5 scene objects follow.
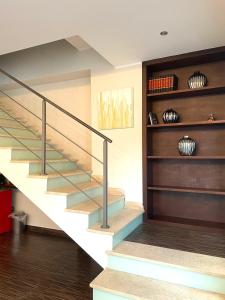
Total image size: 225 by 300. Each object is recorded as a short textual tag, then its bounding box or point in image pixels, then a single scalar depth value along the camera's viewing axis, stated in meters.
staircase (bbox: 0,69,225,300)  1.78
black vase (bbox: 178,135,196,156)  2.76
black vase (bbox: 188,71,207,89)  2.71
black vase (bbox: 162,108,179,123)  2.85
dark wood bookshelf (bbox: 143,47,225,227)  2.76
